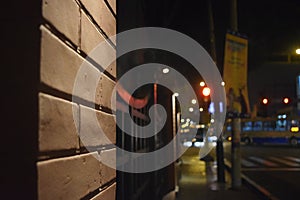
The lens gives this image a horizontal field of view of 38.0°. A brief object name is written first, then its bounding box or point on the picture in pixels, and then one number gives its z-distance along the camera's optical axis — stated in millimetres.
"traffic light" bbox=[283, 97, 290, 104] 21264
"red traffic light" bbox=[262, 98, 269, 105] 17553
